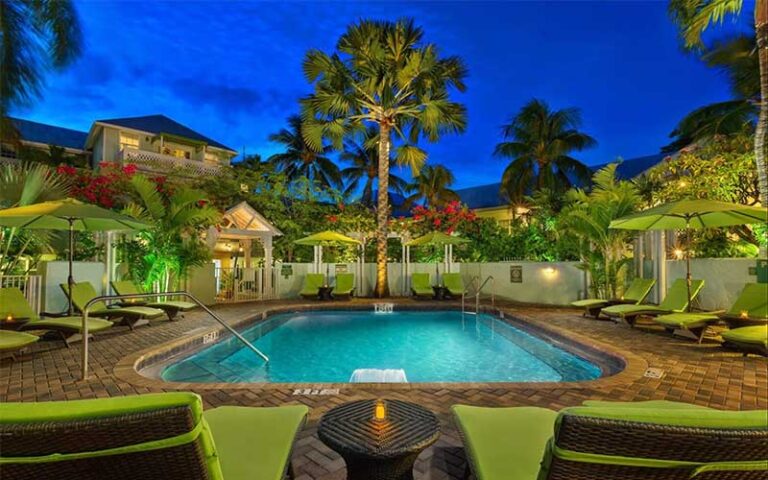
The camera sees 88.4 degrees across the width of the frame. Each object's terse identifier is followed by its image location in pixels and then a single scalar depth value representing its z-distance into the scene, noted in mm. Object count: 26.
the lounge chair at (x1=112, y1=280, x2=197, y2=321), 8391
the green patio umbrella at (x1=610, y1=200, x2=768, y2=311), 5562
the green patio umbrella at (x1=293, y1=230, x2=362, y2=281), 12805
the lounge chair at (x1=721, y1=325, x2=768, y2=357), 5137
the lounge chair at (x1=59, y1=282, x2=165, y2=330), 7195
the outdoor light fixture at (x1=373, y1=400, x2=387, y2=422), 2076
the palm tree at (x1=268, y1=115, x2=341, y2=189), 26453
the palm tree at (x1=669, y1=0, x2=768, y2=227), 7301
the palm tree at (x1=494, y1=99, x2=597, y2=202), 22500
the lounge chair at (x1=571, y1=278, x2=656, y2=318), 8609
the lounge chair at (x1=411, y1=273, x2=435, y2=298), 13539
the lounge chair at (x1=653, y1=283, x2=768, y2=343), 5938
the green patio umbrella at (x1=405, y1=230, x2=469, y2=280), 12781
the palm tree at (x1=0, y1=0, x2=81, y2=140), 10812
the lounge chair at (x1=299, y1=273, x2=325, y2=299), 13566
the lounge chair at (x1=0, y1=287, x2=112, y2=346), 5930
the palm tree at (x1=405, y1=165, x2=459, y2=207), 27500
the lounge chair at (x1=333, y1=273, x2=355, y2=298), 13602
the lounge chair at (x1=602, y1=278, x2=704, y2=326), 7309
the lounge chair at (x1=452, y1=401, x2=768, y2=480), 1212
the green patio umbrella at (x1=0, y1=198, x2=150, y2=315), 5695
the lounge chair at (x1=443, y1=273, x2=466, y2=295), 13492
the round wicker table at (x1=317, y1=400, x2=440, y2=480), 1824
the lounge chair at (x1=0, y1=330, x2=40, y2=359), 4836
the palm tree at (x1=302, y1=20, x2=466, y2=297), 12648
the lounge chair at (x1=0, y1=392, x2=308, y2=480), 1218
